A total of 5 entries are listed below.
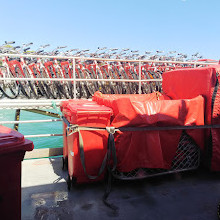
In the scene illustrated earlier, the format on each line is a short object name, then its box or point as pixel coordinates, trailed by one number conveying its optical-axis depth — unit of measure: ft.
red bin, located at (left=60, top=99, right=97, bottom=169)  8.17
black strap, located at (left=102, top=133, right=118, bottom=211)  6.29
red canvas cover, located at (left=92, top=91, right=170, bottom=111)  9.63
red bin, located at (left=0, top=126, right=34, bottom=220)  3.41
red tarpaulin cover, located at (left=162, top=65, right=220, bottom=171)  7.08
